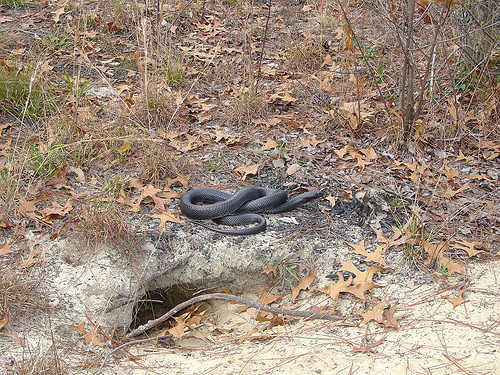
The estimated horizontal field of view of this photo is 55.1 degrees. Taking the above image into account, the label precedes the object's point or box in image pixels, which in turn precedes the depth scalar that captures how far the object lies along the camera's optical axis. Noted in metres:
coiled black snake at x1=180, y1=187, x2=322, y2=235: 4.05
